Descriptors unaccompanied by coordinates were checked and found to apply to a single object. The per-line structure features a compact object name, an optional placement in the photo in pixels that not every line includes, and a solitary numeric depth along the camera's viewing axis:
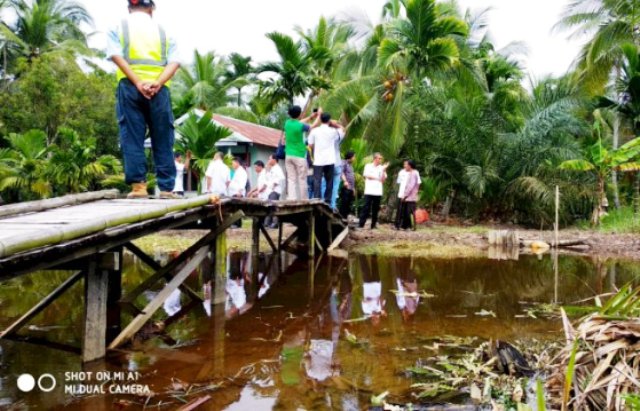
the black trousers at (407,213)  14.37
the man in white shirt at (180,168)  12.73
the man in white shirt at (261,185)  12.78
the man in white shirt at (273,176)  12.72
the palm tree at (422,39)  15.98
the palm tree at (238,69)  27.67
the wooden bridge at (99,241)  3.25
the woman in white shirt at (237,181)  12.65
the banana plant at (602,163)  14.80
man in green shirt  9.08
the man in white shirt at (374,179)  13.32
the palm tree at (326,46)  20.36
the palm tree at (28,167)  16.77
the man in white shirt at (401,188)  13.91
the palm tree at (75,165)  16.11
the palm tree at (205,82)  27.02
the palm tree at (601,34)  18.45
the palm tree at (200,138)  15.22
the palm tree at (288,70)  19.20
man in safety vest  4.80
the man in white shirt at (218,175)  12.05
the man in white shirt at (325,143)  9.78
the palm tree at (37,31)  25.53
